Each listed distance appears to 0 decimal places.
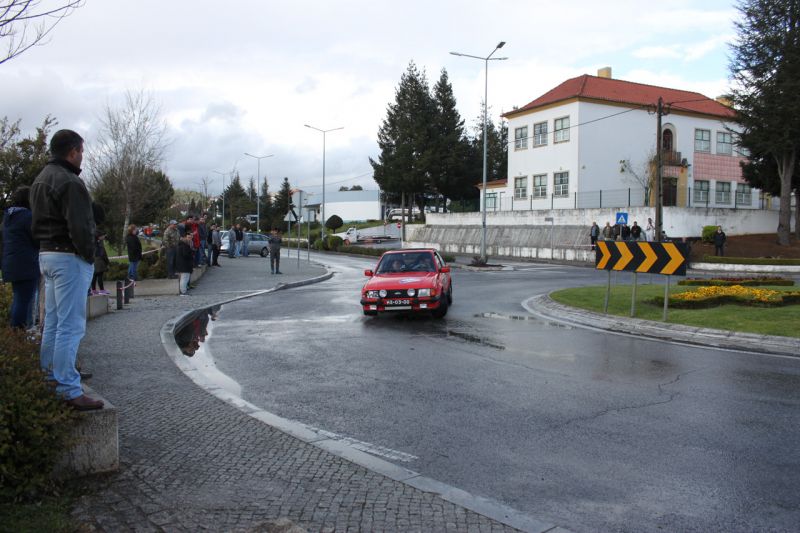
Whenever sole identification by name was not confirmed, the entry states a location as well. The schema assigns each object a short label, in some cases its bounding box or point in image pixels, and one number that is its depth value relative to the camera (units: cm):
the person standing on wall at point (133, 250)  1769
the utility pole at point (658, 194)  3250
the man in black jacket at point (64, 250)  459
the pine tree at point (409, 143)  6306
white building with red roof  4716
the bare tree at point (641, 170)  4691
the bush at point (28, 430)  376
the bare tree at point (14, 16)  561
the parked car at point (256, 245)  4334
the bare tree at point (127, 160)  3002
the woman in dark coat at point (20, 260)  686
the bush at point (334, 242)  5347
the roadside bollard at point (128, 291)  1549
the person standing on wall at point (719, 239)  3409
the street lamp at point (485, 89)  3553
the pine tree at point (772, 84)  3494
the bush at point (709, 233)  3747
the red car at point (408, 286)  1348
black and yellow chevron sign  1272
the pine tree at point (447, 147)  6328
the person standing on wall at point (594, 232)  3764
